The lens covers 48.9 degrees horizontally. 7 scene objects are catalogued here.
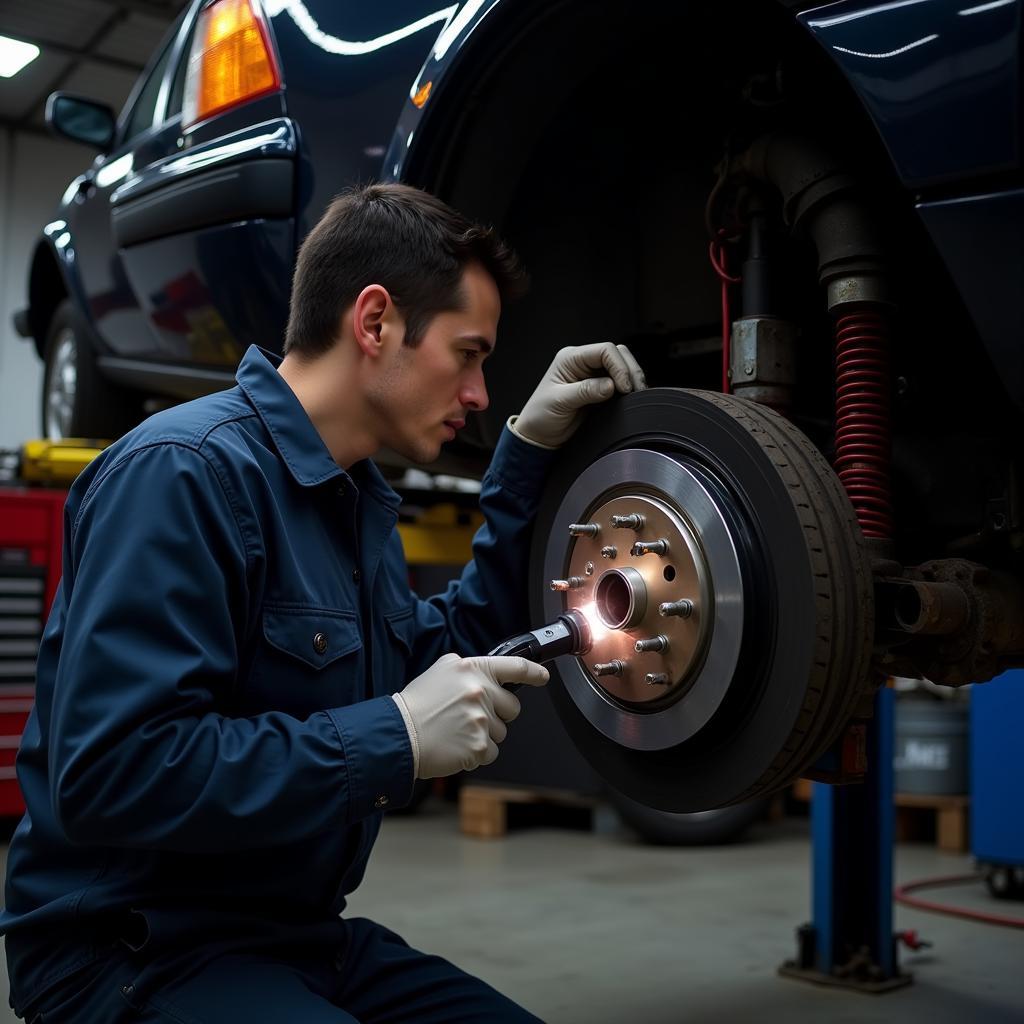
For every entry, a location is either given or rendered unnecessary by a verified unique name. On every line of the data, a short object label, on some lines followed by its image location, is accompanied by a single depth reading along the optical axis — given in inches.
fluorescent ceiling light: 280.5
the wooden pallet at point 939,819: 145.9
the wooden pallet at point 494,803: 148.5
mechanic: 35.4
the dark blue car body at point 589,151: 36.4
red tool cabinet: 129.3
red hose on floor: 104.9
